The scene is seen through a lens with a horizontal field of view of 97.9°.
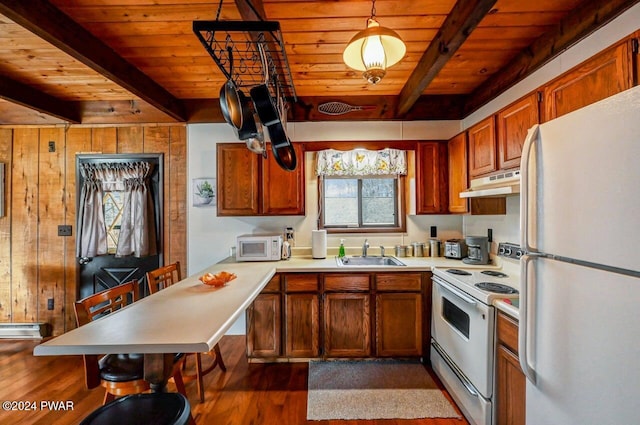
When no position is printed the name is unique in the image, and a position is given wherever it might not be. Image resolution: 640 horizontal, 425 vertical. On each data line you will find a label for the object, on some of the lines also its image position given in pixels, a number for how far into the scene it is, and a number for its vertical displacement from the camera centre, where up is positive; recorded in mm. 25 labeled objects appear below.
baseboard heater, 2957 -1223
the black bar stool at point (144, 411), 979 -720
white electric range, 1605 -795
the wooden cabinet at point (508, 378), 1377 -858
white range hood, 1776 +209
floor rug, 1913 -1358
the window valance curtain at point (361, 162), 3008 +561
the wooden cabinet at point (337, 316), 2473 -905
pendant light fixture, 1357 +837
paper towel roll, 2904 -302
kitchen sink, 2828 -485
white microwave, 2713 -331
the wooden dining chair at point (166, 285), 1972 -536
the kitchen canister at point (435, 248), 2933 -362
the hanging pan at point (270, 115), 1606 +604
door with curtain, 2955 -36
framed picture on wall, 3055 +252
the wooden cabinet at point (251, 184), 2805 +306
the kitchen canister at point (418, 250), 2967 -386
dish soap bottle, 2992 -409
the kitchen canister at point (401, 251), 2961 -396
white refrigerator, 819 -183
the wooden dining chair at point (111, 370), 1402 -809
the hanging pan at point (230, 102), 1565 +635
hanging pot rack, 1168 +1133
